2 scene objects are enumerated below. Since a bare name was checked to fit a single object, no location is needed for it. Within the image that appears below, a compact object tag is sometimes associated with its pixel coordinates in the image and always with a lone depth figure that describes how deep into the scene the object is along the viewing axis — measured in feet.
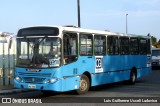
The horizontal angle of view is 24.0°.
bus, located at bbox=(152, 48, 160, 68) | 132.36
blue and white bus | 47.44
